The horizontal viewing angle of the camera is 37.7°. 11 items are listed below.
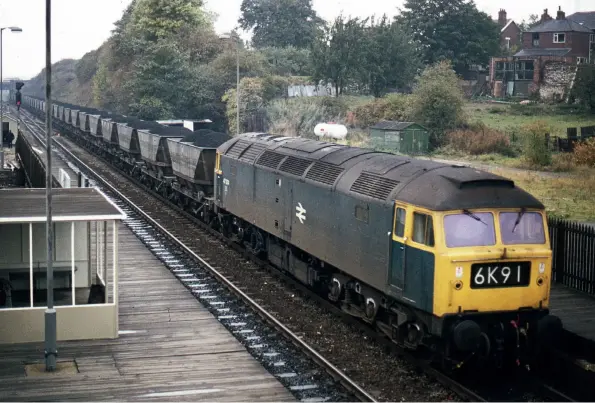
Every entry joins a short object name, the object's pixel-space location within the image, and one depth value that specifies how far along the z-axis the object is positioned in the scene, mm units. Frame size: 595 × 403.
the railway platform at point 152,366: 12648
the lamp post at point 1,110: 42200
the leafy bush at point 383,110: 40906
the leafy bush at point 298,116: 46031
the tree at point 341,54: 46844
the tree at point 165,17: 79125
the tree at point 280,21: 84625
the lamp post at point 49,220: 13727
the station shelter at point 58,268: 15227
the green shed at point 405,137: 36344
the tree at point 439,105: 37875
